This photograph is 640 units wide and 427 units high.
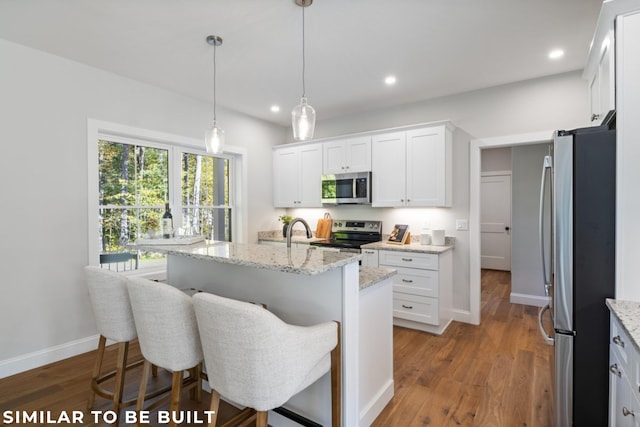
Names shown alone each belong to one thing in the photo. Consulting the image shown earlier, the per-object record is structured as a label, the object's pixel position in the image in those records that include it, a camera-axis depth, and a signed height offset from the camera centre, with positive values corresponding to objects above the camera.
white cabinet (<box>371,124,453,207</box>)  3.68 +0.52
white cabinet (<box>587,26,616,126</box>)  1.69 +0.82
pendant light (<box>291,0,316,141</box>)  2.14 +0.63
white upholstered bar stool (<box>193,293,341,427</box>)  1.28 -0.60
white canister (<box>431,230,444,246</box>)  3.83 -0.33
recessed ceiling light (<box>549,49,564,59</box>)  2.80 +1.39
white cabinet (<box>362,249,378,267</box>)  3.82 -0.57
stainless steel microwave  4.20 +0.30
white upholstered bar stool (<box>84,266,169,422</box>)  1.90 -0.62
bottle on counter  2.50 -0.13
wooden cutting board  4.76 -0.26
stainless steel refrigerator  1.63 -0.29
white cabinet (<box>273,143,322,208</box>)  4.68 +0.53
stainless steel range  4.18 -0.34
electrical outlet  3.82 -0.17
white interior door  6.86 -0.25
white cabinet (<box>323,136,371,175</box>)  4.21 +0.75
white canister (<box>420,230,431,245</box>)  3.88 -0.35
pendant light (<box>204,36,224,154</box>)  2.68 +0.61
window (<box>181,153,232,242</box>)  4.13 +0.20
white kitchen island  1.71 -0.55
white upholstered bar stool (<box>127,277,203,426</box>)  1.59 -0.59
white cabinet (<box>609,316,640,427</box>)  1.20 -0.72
